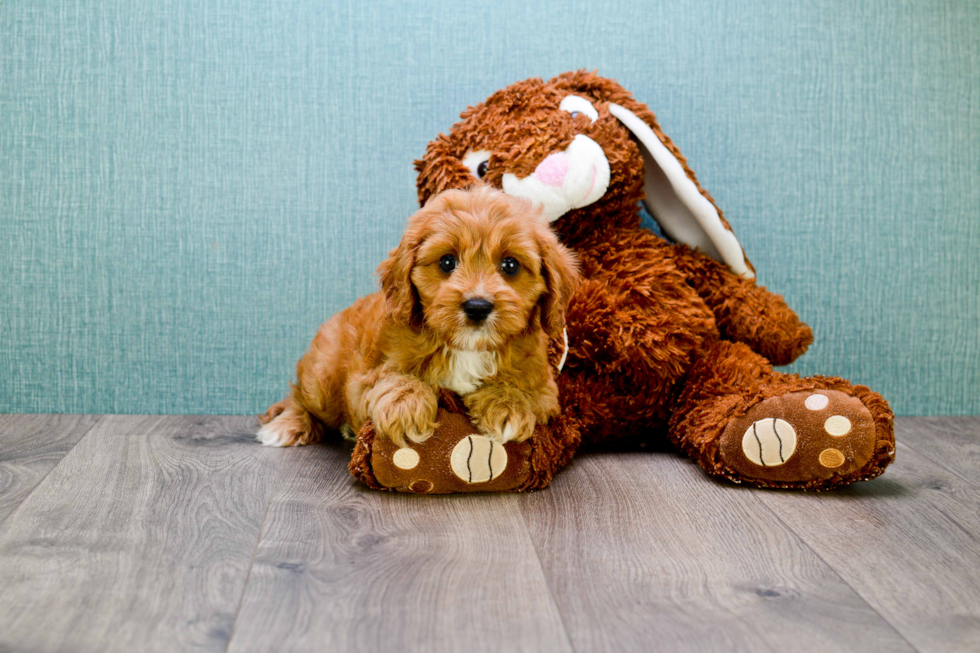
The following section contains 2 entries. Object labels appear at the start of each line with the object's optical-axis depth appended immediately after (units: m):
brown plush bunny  1.06
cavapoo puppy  0.98
